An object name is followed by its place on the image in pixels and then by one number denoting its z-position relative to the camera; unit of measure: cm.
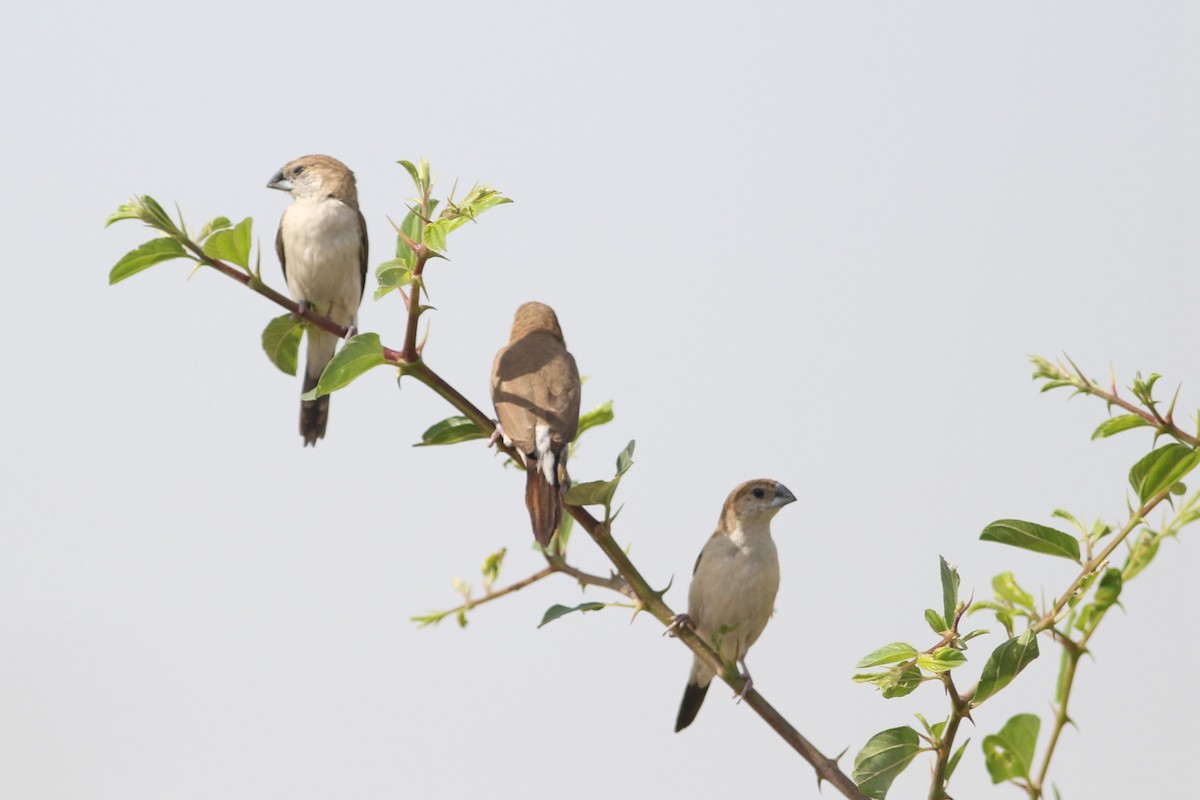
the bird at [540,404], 533
